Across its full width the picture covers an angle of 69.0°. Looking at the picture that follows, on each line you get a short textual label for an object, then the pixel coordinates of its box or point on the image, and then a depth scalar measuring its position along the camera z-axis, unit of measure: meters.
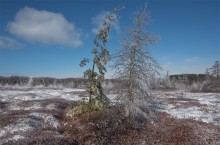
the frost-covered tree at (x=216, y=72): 37.15
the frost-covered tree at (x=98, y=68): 11.20
